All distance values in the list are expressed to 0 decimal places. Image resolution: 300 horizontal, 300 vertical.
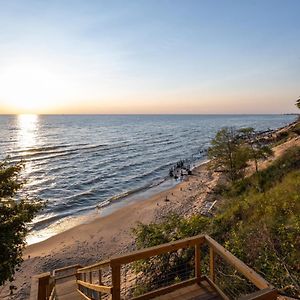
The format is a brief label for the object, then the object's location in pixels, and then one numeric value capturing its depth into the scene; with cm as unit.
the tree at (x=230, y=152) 2546
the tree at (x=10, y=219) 825
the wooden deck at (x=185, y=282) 354
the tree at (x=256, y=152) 2460
